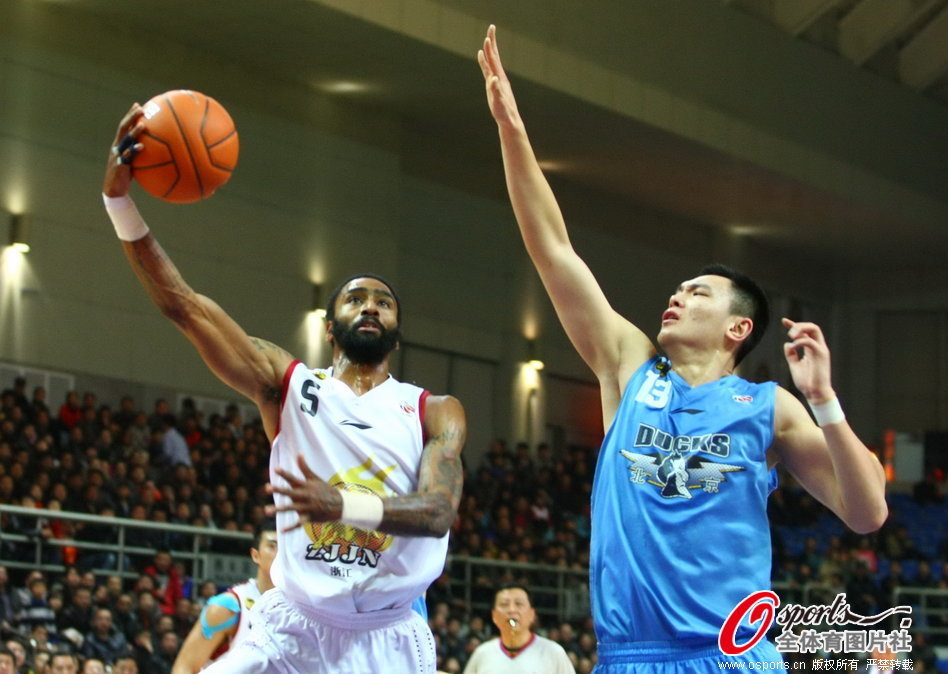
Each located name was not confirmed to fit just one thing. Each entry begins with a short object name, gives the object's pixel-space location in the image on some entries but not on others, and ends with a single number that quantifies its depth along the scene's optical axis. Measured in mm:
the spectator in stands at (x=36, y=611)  12348
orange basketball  5215
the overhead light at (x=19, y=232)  19609
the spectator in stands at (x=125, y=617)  12773
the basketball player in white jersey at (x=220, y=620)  8109
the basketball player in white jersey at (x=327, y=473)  5211
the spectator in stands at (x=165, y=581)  13820
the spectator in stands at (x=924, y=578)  22344
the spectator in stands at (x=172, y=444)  17609
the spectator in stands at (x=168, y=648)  12398
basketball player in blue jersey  4520
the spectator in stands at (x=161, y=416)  18188
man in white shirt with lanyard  10438
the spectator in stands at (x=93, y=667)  10586
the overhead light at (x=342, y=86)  22906
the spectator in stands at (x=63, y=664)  10570
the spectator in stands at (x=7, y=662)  10250
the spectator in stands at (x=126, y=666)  11227
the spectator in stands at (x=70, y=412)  17302
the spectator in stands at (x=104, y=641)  12305
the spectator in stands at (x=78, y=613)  12633
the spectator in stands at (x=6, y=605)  12164
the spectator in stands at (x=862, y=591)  20531
